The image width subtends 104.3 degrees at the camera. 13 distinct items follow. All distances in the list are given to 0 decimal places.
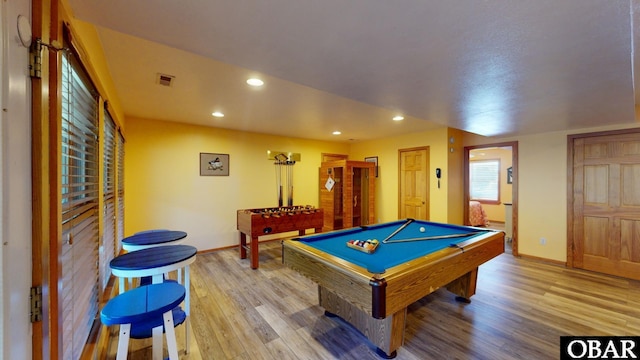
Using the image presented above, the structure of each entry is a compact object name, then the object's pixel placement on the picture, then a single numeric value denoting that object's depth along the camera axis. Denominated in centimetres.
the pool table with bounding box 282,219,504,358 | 150
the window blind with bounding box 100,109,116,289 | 216
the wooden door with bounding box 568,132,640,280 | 336
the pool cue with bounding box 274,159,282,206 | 537
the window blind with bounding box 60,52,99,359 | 115
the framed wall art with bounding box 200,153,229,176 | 448
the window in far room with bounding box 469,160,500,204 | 769
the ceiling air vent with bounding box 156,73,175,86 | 233
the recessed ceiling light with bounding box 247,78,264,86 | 240
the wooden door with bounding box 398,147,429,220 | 500
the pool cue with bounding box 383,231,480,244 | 248
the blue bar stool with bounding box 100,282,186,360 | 131
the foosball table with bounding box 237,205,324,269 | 367
